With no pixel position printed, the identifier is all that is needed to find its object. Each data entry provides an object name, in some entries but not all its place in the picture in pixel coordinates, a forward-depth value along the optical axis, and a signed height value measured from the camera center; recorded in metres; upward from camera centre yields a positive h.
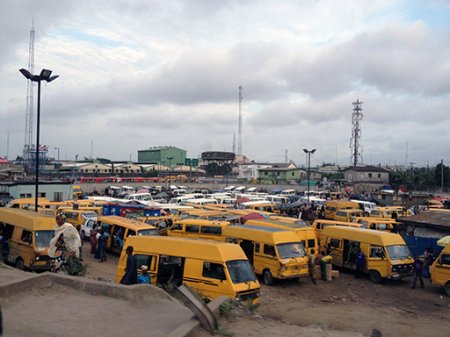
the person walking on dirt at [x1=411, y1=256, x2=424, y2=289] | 16.41 -3.53
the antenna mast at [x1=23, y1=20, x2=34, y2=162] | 91.21 +4.02
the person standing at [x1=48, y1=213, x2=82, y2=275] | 11.16 -2.03
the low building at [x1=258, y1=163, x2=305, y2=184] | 107.81 +0.28
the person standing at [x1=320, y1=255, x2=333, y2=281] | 17.05 -3.52
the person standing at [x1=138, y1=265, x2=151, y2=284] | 10.55 -2.59
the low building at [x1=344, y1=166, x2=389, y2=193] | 78.31 +0.14
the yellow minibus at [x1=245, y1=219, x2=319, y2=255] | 18.47 -2.44
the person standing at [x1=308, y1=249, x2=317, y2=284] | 16.64 -3.56
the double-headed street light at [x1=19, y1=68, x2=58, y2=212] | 18.17 +3.82
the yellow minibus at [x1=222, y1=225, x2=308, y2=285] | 15.53 -2.89
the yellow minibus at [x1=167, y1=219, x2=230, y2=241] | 19.81 -2.65
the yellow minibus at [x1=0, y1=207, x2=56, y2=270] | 14.68 -2.48
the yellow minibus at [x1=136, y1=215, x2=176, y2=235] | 22.47 -2.65
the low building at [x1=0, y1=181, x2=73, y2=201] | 37.22 -1.90
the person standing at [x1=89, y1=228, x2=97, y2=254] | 19.83 -3.22
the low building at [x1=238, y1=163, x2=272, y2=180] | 117.32 +0.69
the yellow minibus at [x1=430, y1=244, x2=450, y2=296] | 15.18 -3.27
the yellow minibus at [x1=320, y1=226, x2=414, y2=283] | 16.80 -3.05
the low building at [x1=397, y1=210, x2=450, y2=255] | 19.75 -2.49
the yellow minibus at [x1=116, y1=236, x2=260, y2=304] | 11.52 -2.57
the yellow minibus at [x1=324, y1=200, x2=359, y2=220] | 34.00 -2.43
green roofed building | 148.25 +5.65
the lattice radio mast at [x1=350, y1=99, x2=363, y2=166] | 89.81 +8.92
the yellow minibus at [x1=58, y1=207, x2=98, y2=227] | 24.66 -2.65
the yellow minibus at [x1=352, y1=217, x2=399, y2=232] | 24.72 -2.71
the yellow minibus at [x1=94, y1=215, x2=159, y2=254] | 18.55 -2.56
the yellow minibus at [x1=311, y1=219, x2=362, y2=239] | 22.38 -2.57
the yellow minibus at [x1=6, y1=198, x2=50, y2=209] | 28.98 -2.39
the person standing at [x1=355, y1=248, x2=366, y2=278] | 17.45 -3.42
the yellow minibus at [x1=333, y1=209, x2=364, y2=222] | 30.60 -2.73
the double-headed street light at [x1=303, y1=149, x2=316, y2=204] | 42.53 +2.33
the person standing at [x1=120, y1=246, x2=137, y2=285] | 10.29 -2.40
